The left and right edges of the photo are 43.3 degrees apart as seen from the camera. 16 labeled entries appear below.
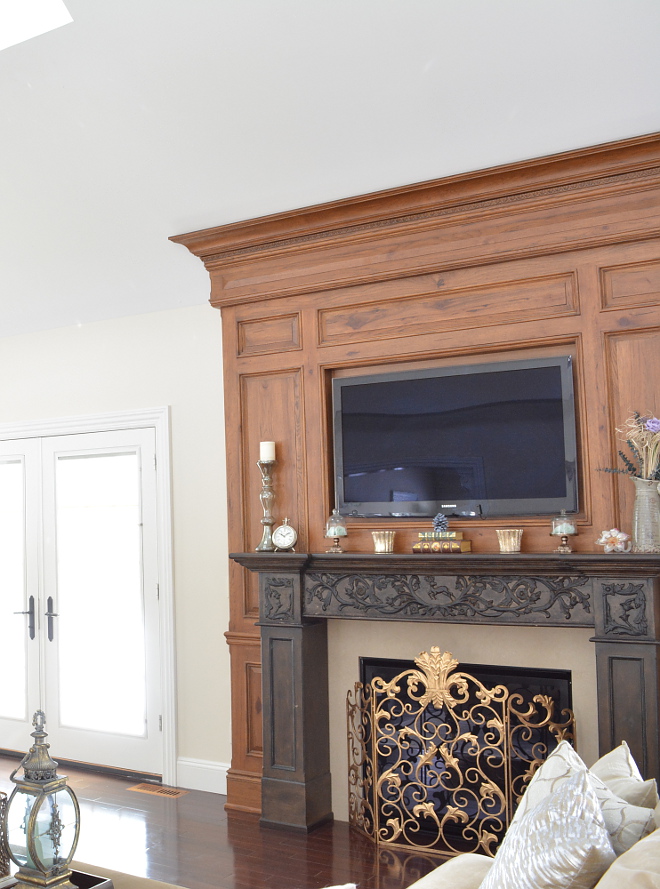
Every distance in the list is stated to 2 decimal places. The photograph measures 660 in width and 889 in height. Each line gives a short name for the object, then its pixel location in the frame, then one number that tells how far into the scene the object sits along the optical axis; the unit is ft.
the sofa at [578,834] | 5.06
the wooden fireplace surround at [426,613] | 10.69
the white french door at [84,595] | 16.65
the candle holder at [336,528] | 13.14
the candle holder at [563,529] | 11.39
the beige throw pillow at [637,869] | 4.72
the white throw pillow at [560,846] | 5.28
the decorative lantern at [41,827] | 7.05
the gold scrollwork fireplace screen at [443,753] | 11.69
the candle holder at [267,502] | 13.74
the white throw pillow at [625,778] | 6.44
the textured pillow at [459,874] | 6.91
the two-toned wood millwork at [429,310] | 11.46
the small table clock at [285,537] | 13.52
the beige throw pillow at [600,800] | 5.85
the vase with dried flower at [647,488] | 10.74
